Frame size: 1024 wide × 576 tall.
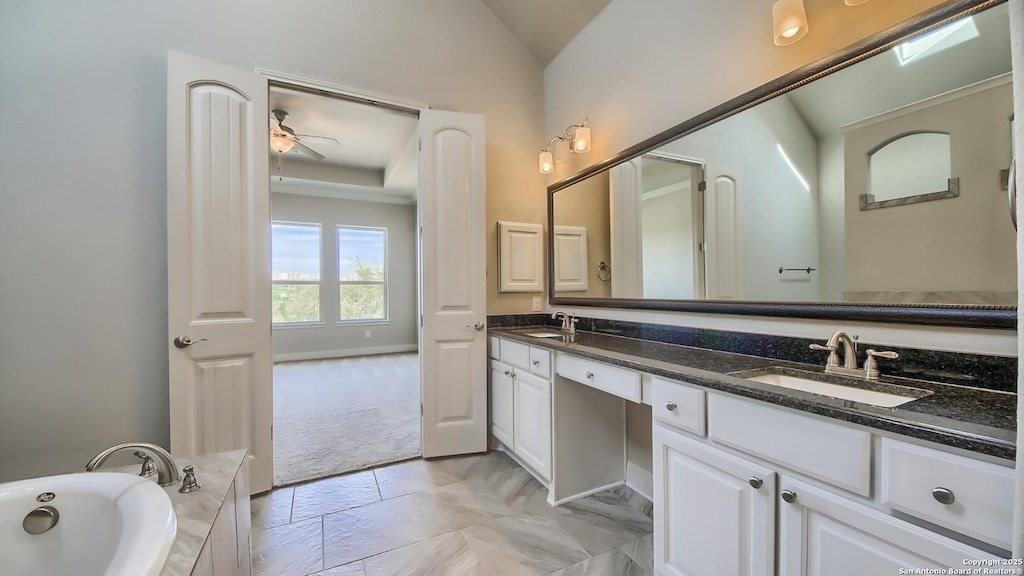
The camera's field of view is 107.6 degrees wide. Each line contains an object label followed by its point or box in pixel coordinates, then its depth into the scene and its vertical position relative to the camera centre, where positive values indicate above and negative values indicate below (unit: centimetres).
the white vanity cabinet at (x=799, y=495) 74 -52
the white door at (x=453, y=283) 253 +3
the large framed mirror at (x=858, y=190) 102 +34
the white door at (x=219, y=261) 191 +15
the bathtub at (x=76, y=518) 104 -65
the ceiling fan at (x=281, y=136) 357 +148
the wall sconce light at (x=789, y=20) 133 +95
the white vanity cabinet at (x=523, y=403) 206 -71
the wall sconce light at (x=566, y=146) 250 +98
